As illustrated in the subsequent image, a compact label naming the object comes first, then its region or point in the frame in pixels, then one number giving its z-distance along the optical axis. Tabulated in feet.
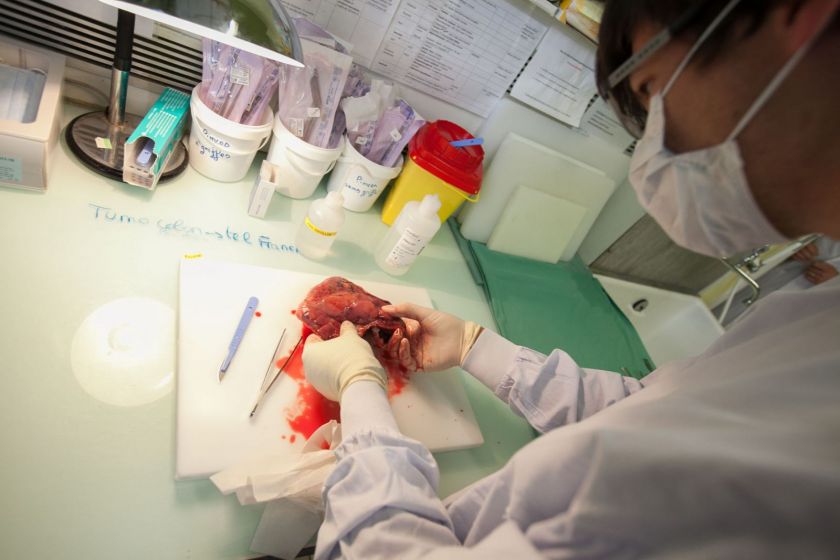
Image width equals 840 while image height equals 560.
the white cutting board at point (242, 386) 2.27
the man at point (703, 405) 1.37
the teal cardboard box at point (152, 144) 3.03
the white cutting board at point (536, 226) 4.68
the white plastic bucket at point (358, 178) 3.83
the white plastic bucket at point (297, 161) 3.44
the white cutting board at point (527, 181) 4.50
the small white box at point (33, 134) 2.53
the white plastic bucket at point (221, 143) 3.14
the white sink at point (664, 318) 5.76
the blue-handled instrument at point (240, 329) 2.51
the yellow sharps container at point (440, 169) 3.95
